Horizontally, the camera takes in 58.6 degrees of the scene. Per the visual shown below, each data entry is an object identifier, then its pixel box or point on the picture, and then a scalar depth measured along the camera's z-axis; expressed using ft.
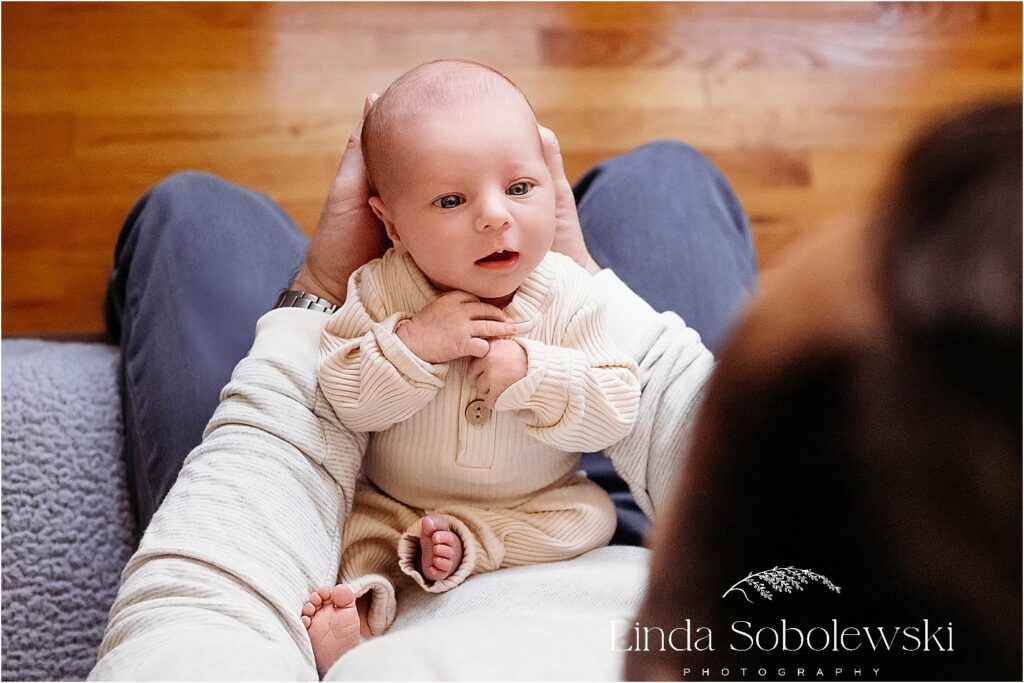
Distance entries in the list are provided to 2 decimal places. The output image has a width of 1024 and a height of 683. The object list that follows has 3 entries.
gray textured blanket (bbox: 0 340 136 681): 2.59
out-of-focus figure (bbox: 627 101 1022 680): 0.79
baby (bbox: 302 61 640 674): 1.99
